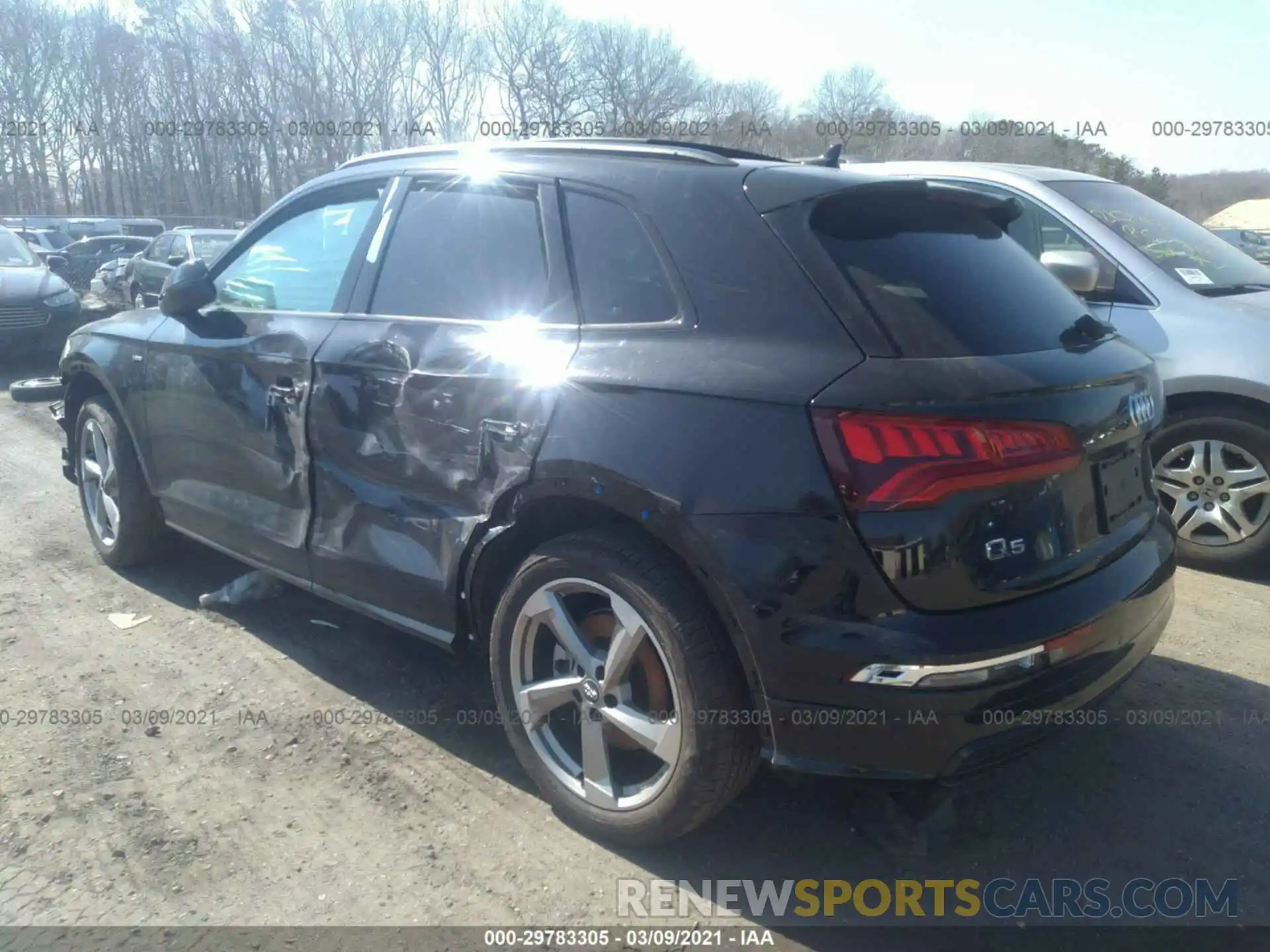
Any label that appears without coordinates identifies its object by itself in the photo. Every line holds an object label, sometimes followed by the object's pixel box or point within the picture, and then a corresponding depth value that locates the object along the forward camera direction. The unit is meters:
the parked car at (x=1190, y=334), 4.61
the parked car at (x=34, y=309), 10.71
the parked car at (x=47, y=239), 24.94
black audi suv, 2.24
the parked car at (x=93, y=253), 21.59
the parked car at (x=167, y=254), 15.90
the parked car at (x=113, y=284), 17.44
